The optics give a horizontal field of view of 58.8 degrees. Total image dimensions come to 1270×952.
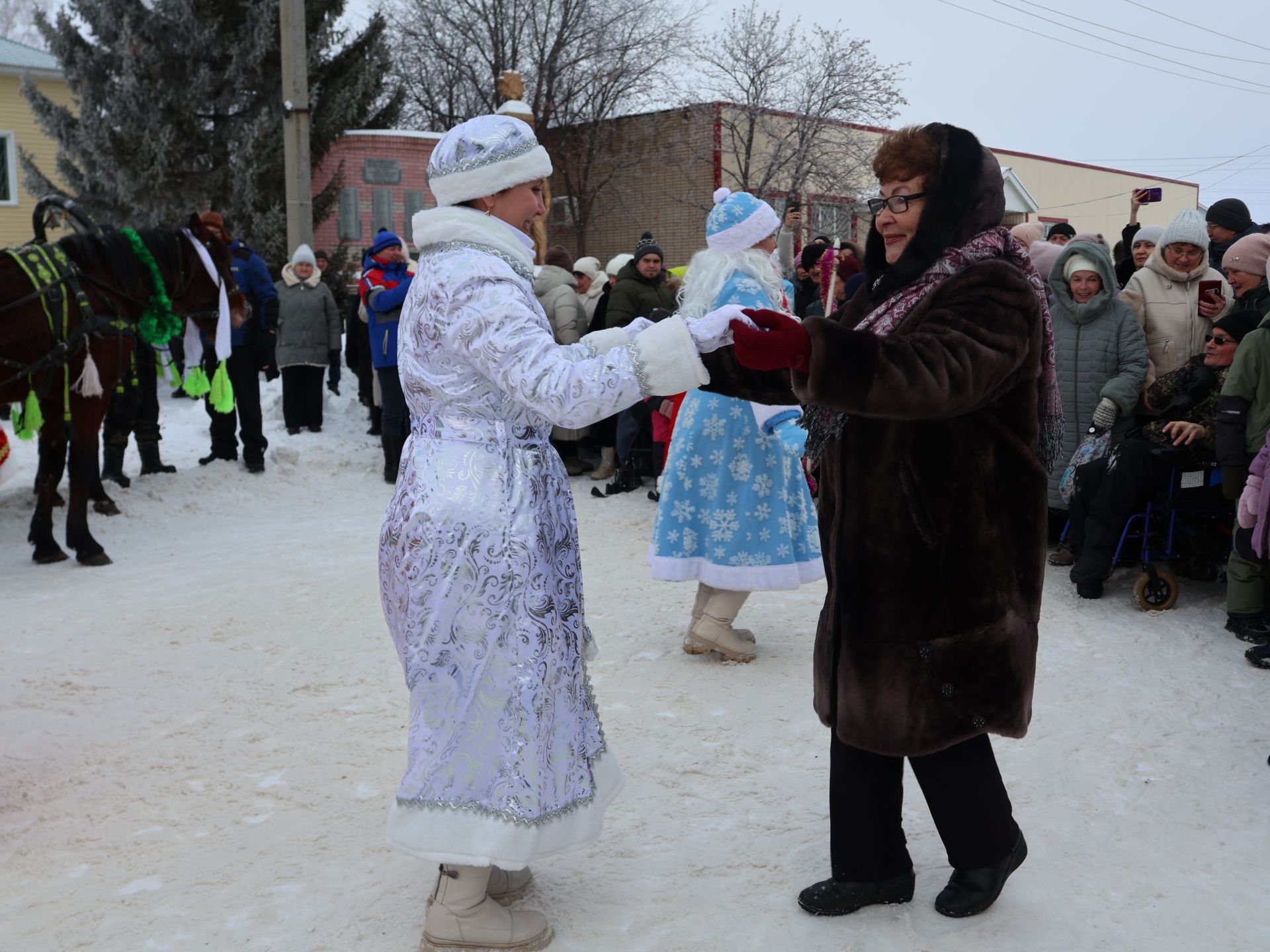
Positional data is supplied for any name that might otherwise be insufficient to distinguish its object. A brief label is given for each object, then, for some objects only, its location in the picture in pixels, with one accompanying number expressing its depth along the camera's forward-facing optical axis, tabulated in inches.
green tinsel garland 294.0
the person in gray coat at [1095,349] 252.8
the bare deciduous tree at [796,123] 881.5
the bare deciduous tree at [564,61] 1002.1
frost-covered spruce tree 717.9
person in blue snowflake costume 200.5
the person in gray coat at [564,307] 391.9
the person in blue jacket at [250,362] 394.6
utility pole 480.1
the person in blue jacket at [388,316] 381.1
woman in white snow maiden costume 104.3
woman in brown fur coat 104.3
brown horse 271.3
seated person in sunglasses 233.6
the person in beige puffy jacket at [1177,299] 257.4
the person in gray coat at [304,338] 436.5
